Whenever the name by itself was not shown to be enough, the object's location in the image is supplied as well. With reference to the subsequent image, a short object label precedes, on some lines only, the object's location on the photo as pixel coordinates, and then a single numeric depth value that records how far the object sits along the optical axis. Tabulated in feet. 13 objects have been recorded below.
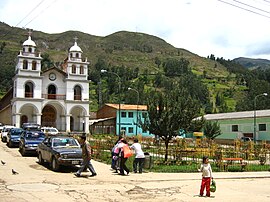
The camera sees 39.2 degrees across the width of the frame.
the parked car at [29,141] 79.10
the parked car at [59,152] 55.83
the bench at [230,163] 64.44
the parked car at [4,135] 121.87
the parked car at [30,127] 109.19
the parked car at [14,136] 100.68
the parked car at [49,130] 135.18
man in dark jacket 51.62
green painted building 173.75
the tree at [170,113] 70.79
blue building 229.25
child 39.01
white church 198.70
